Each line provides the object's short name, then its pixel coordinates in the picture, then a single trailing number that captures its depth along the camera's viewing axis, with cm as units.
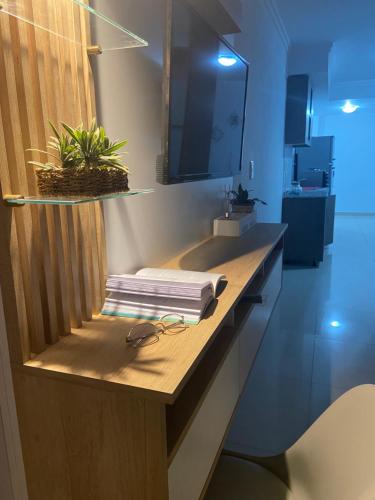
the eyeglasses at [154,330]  94
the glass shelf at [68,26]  80
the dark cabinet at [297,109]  444
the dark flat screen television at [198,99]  127
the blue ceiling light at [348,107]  750
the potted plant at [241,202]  256
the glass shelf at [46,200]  77
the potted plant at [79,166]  84
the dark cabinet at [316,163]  592
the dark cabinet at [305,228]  472
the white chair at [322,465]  81
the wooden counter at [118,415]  78
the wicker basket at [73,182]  83
